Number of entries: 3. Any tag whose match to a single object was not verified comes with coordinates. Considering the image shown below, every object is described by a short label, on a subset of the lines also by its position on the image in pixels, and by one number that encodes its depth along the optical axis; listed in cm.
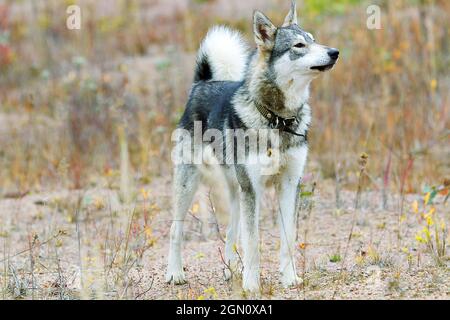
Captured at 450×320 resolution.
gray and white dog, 867
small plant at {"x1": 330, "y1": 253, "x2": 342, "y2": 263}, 980
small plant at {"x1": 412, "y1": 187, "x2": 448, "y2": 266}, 921
